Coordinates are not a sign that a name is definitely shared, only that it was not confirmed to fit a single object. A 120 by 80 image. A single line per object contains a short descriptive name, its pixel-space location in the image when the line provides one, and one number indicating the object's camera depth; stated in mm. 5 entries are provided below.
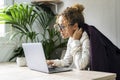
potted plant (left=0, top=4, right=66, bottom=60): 2568
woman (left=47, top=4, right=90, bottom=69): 1890
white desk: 1511
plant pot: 2189
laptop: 1674
